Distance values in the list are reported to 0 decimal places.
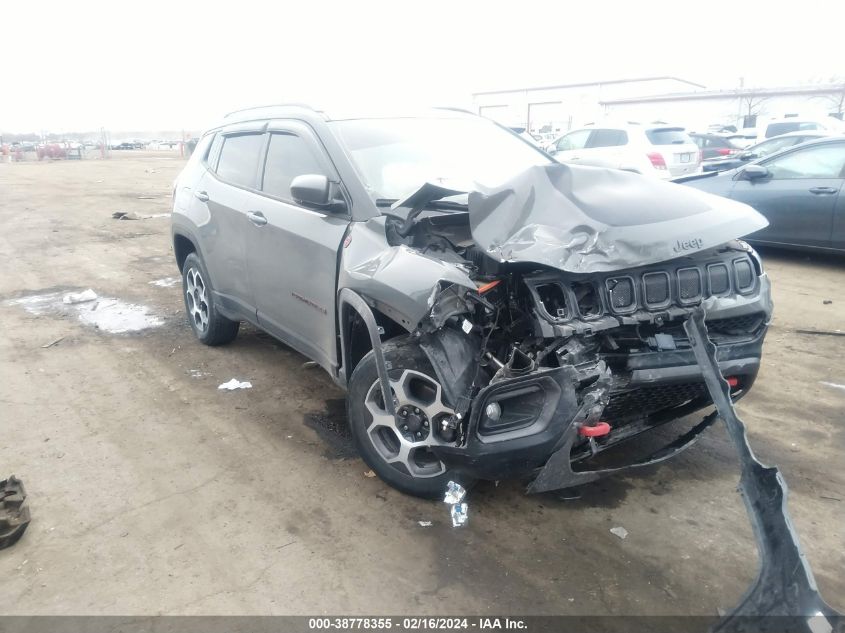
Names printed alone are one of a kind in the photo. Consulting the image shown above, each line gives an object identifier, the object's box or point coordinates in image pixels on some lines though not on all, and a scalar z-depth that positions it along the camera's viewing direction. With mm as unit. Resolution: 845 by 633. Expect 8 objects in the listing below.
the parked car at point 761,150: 10703
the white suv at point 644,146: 12730
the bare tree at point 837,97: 44125
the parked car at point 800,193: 7695
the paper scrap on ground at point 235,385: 5004
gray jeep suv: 2898
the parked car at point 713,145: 17138
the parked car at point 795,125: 18531
